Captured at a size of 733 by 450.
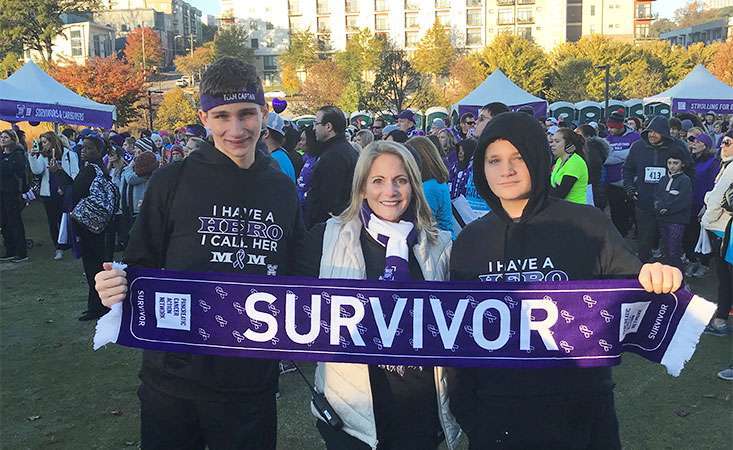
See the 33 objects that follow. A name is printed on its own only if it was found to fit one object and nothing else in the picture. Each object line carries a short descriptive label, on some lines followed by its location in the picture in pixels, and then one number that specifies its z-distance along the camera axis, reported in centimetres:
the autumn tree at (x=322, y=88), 6556
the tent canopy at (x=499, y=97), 1958
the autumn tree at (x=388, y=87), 5353
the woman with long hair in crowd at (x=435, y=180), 533
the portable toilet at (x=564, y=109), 4408
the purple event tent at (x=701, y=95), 1755
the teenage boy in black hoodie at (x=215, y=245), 264
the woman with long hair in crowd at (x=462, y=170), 680
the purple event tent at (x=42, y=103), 1294
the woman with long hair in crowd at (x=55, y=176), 1012
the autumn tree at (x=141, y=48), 8862
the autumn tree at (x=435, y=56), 7781
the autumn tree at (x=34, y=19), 5947
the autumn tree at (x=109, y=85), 3953
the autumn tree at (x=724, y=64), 5192
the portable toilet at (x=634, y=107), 4338
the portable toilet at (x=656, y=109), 3753
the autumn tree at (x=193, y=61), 8069
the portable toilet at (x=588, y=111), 4316
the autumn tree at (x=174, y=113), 4116
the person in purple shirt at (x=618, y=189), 1072
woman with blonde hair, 270
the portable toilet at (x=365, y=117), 3980
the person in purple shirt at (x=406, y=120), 1115
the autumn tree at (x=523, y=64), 6109
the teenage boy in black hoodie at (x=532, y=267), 247
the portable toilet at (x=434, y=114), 4612
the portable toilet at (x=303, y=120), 3500
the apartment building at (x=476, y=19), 9275
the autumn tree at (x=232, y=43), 8512
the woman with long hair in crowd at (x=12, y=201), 1057
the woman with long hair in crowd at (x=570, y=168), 655
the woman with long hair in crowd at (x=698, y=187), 850
